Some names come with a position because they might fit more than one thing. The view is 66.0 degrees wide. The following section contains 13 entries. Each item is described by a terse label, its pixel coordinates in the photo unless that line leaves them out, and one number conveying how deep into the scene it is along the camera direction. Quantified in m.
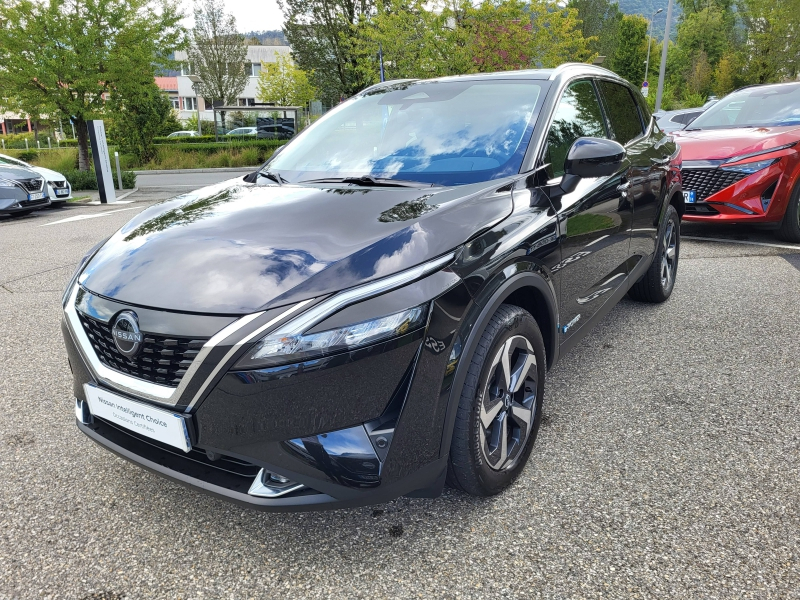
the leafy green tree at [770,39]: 30.28
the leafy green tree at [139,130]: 23.53
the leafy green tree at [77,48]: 15.05
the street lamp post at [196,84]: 48.95
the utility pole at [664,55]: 27.45
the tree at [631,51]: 66.50
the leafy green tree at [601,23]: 60.09
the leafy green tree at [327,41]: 27.67
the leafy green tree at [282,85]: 43.72
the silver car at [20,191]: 10.50
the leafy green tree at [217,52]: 47.12
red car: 6.26
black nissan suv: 1.77
